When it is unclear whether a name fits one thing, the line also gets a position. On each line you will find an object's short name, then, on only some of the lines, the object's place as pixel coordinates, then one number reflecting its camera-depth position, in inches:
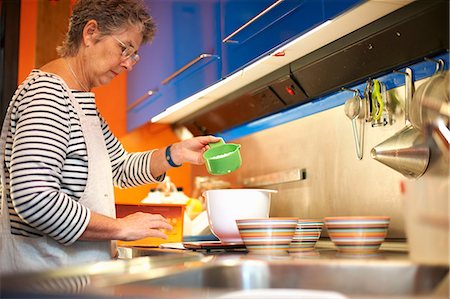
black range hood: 49.4
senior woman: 46.0
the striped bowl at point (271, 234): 45.4
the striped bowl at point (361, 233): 43.6
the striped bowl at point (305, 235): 50.6
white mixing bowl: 55.7
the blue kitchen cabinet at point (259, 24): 53.4
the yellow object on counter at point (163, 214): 72.1
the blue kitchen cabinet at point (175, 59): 72.7
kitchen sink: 34.8
